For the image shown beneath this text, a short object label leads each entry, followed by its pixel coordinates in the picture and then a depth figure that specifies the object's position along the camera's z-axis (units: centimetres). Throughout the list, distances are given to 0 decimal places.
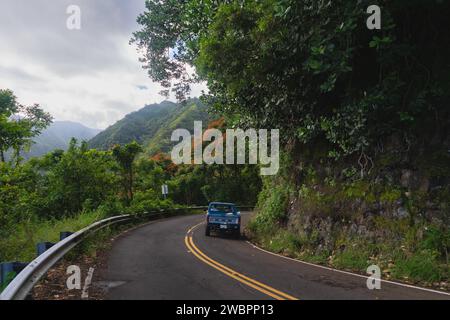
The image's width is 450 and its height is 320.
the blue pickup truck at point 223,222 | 1998
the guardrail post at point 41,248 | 892
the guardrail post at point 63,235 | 1085
